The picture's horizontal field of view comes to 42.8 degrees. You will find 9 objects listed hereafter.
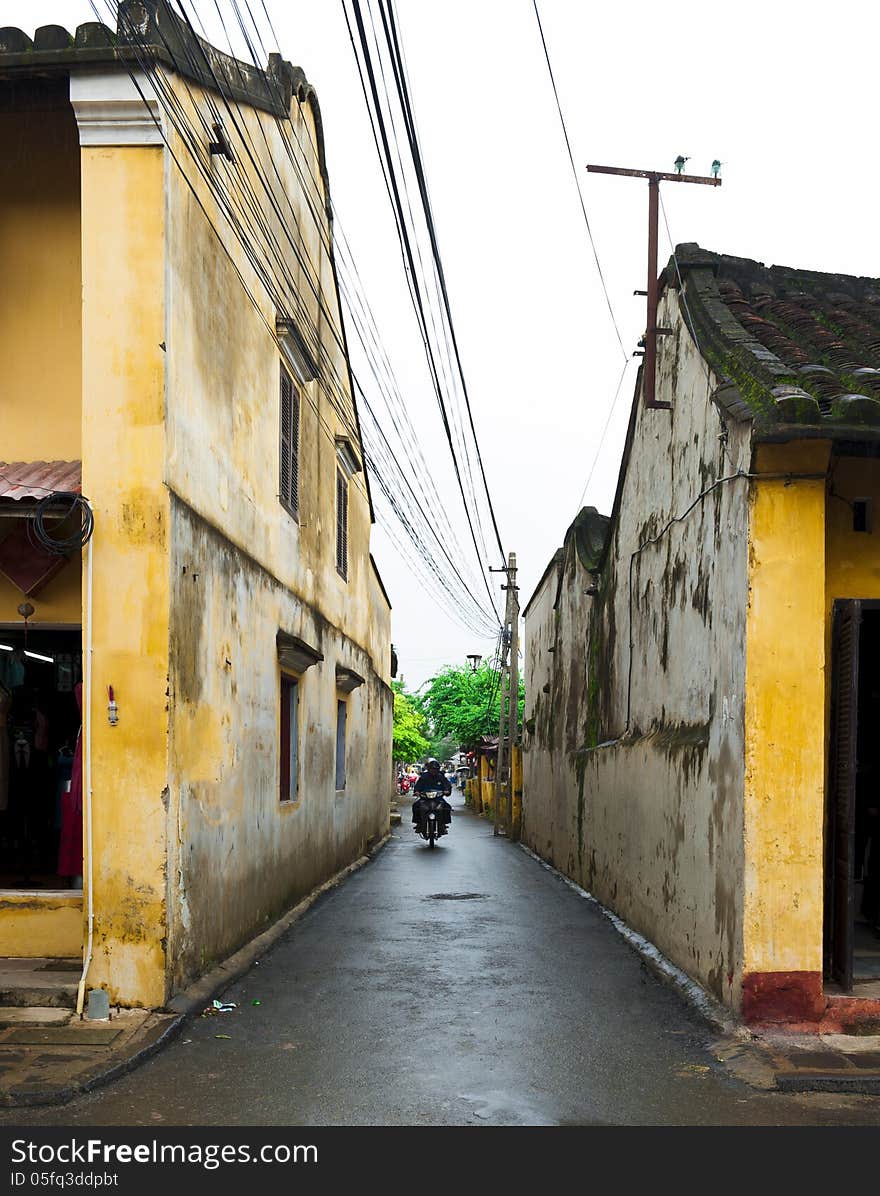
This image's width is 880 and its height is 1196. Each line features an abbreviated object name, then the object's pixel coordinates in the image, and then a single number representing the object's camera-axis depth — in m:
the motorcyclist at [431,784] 24.30
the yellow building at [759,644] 6.68
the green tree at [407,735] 48.25
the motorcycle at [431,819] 23.67
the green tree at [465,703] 48.69
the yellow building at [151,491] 7.01
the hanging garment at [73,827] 7.61
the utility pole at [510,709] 29.69
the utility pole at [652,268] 9.78
